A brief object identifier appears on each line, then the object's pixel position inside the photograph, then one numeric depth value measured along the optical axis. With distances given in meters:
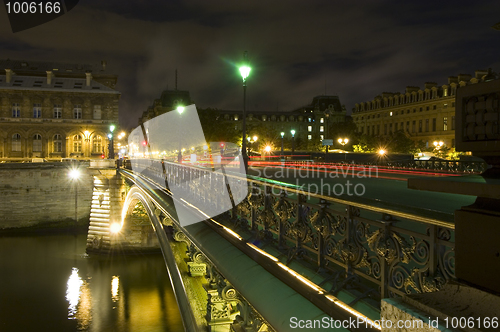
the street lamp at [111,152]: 45.42
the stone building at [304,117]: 121.06
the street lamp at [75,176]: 40.20
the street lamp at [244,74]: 13.40
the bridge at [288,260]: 3.32
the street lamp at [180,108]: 26.45
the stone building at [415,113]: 66.94
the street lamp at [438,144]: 59.06
